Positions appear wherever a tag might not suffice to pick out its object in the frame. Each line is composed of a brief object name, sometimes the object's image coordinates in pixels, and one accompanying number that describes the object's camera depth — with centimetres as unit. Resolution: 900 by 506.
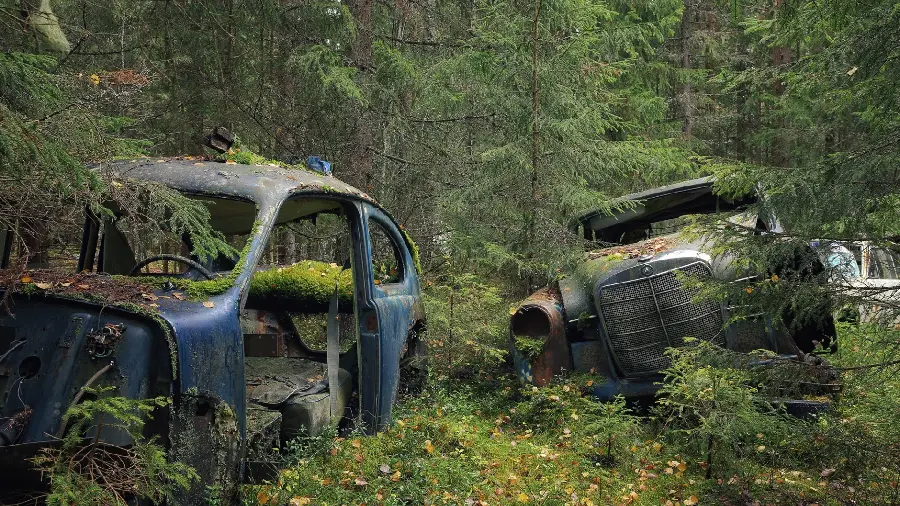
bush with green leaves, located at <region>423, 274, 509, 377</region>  860
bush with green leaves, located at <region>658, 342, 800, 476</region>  511
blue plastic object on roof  613
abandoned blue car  363
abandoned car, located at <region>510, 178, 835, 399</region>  671
